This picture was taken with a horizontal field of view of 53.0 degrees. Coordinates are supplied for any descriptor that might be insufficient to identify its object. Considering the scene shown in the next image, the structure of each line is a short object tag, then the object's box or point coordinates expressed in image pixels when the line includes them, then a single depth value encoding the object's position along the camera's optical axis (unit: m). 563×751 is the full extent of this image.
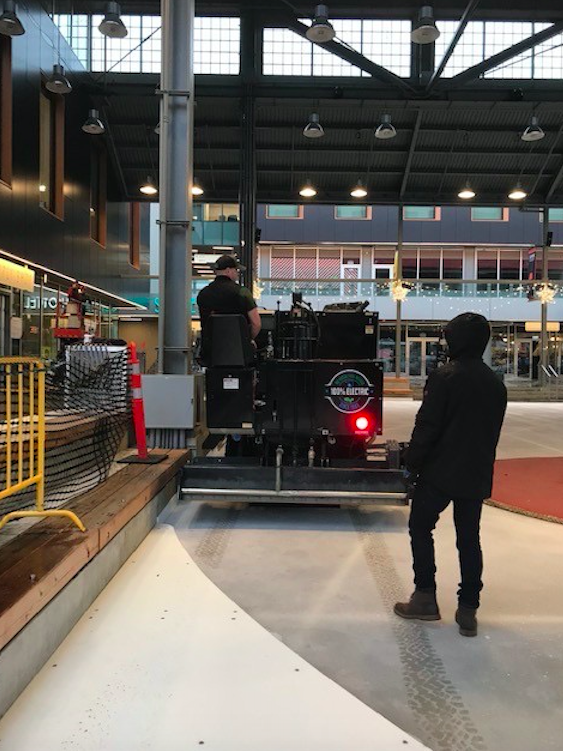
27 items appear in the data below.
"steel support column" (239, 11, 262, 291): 12.98
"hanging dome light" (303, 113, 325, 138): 12.56
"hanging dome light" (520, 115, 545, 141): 12.80
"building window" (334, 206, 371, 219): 29.06
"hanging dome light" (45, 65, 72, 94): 10.76
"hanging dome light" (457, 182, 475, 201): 16.64
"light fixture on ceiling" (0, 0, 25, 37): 8.98
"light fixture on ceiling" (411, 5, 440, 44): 9.29
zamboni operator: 4.96
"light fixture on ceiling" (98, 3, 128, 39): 9.19
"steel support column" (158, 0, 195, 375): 5.97
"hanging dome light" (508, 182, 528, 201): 16.80
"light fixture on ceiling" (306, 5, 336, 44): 9.54
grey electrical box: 5.54
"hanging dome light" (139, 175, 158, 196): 16.08
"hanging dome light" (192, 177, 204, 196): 16.27
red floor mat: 5.22
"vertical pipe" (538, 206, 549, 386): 18.48
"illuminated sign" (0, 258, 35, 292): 10.99
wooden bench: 2.22
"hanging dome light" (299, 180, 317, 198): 15.98
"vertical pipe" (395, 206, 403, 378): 18.33
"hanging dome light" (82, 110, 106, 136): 12.61
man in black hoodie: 2.80
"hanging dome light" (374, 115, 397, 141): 12.53
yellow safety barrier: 2.97
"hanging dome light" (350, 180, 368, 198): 16.45
